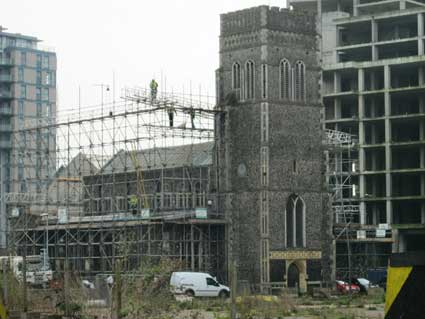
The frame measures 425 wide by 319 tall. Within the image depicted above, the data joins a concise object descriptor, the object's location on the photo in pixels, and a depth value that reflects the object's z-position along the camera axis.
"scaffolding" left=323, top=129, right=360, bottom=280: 84.50
